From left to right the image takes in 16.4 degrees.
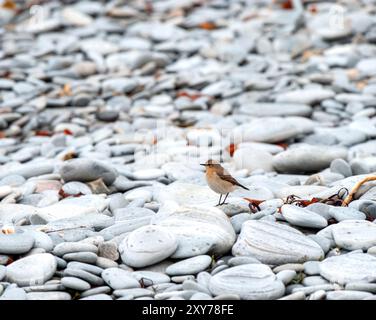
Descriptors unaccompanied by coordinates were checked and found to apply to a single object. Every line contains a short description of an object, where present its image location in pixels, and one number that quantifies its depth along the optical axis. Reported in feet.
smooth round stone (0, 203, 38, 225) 27.22
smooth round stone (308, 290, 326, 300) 20.37
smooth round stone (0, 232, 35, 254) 23.07
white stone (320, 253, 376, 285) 21.22
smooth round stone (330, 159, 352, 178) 31.40
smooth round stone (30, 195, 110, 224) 26.14
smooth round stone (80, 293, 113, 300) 20.83
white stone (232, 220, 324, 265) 22.50
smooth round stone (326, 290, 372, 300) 20.38
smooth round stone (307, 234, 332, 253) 23.05
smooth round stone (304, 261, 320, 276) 21.79
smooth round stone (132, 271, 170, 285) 21.71
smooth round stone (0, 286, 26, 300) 20.83
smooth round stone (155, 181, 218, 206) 27.94
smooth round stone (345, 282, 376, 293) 20.77
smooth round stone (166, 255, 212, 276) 22.08
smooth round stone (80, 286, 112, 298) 21.11
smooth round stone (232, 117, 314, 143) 37.61
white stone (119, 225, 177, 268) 22.33
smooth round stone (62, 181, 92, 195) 30.21
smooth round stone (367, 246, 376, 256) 22.58
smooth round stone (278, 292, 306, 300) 20.36
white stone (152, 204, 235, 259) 22.89
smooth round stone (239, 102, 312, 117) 41.82
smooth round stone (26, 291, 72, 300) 20.89
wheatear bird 25.59
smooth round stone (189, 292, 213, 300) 20.56
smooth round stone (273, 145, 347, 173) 32.99
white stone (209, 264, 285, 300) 20.68
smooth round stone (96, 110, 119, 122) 43.55
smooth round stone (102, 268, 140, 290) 21.40
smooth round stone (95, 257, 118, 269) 22.35
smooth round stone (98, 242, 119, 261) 22.97
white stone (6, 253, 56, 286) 21.71
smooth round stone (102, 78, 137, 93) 48.04
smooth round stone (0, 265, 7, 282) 21.94
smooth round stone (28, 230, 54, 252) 23.37
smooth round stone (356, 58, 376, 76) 48.58
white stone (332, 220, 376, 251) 22.99
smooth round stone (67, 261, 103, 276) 21.90
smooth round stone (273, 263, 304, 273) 21.81
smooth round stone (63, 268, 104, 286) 21.53
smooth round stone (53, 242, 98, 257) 22.87
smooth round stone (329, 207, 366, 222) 24.47
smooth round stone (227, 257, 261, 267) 22.14
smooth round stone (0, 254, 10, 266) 22.80
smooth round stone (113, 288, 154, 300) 20.96
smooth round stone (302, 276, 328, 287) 21.28
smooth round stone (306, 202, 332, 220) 24.89
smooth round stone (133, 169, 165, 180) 32.06
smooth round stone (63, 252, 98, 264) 22.47
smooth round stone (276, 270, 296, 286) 21.24
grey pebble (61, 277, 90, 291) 21.16
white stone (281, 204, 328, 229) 24.00
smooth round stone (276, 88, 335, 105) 43.38
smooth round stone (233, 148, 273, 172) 33.73
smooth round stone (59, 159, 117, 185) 30.62
